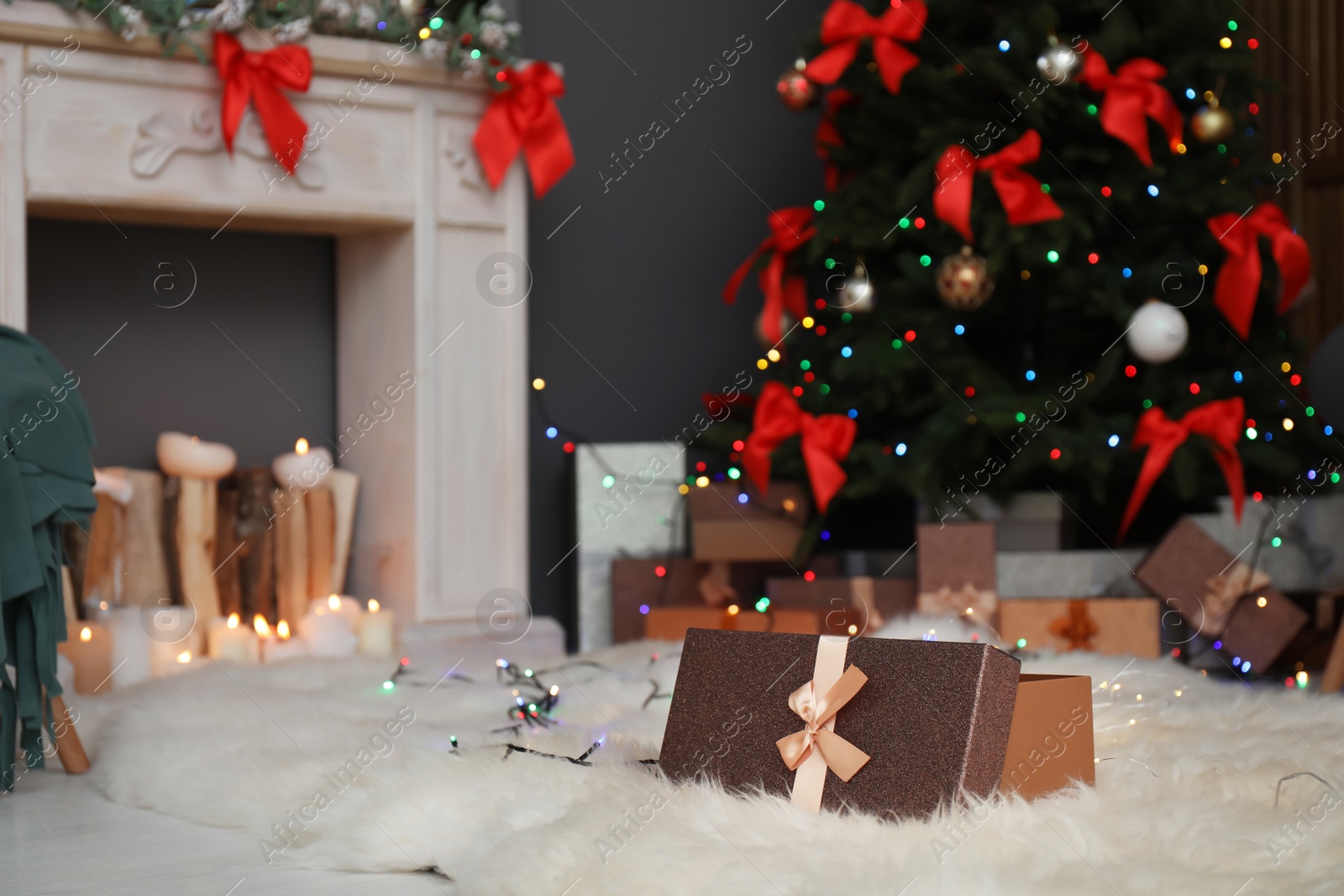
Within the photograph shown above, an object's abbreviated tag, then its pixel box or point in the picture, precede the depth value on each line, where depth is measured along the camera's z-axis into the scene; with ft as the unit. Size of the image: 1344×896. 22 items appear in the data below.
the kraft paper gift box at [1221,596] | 8.13
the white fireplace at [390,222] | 8.34
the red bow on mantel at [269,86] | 8.46
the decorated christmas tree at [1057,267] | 8.25
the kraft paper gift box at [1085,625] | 8.09
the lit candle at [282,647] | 9.07
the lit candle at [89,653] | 8.02
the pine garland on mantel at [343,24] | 8.21
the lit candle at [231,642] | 8.84
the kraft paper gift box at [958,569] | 8.36
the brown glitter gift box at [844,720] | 3.99
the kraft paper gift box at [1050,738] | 4.15
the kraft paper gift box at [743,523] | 9.29
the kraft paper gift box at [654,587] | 9.54
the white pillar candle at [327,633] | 9.18
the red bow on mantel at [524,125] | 9.44
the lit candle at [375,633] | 9.16
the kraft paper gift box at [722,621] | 8.60
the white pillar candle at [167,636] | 8.59
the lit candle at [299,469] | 9.51
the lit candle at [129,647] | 8.35
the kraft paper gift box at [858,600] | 8.66
